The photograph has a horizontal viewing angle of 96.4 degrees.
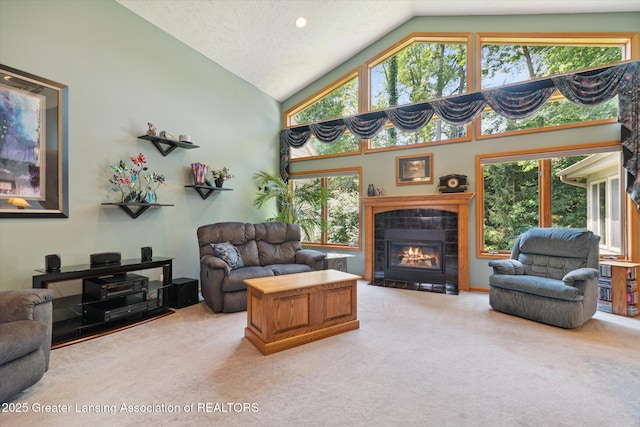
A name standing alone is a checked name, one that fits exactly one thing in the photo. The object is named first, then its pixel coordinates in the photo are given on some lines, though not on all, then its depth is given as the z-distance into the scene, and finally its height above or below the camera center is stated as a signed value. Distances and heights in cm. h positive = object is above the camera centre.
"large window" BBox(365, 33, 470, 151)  469 +237
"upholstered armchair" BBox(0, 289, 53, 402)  169 -76
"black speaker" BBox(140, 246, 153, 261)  347 -46
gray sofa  345 -61
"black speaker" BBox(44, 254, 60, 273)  265 -43
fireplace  455 -17
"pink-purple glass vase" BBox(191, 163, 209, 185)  426 +64
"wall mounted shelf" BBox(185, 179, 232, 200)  431 +41
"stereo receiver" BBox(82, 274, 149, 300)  288 -74
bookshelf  338 -89
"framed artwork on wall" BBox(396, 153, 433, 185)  487 +77
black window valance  345 +156
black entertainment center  266 -88
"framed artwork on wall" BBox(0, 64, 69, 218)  267 +69
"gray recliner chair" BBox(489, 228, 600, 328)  298 -77
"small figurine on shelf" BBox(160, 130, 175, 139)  381 +108
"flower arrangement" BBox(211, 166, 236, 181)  460 +67
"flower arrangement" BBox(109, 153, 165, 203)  344 +44
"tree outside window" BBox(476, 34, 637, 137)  385 +216
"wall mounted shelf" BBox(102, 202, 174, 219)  345 +11
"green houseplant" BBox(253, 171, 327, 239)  544 +28
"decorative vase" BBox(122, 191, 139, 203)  346 +23
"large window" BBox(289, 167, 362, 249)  559 +8
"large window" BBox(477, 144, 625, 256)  385 +26
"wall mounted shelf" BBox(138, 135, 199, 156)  371 +100
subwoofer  362 -101
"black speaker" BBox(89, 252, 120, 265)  299 -45
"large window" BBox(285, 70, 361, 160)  555 +213
